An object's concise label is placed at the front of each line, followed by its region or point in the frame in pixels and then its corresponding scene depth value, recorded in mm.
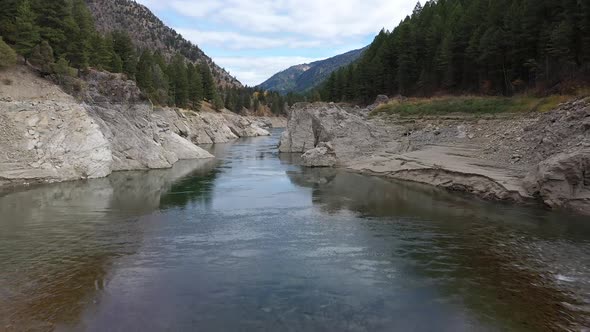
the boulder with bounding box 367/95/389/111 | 60906
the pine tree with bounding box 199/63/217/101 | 100062
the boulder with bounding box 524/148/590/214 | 18766
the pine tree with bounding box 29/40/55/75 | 34625
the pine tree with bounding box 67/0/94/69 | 39312
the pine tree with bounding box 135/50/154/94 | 64812
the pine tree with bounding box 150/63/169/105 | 66500
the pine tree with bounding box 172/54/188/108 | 81875
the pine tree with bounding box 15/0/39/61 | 34006
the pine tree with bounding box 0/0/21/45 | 33969
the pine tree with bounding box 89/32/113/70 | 47375
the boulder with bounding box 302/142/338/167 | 39188
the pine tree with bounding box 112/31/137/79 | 62812
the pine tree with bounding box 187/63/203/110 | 86688
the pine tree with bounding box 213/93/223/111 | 99250
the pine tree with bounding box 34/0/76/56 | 37394
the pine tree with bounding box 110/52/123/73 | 56531
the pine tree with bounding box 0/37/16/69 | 31112
